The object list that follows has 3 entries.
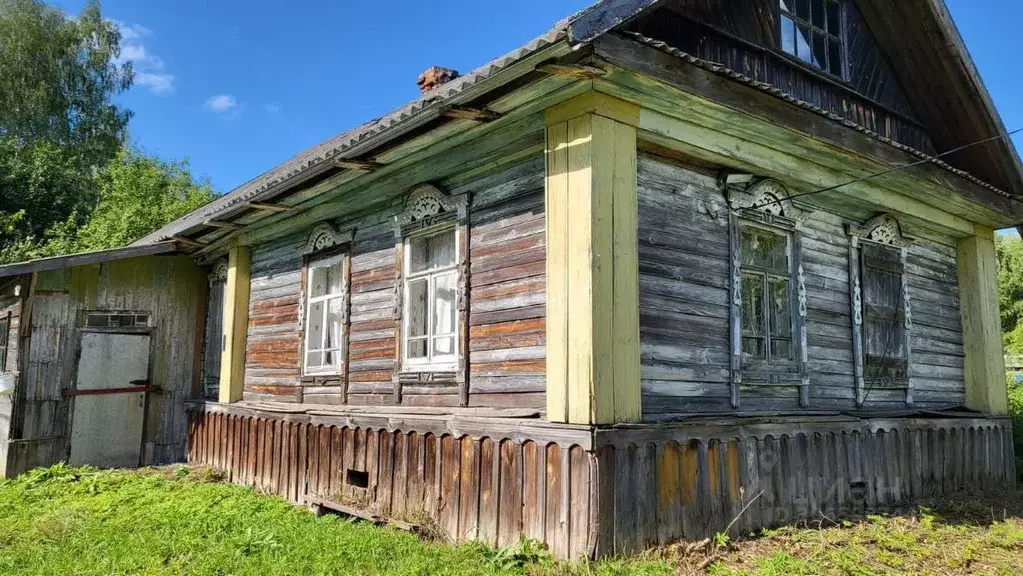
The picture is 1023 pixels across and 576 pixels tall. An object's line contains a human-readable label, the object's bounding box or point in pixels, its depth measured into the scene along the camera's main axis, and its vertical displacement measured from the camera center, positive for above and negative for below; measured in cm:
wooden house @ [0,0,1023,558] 529 +97
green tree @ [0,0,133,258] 2588 +1048
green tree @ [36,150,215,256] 2202 +575
